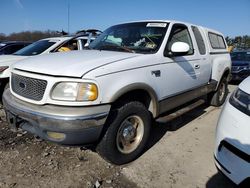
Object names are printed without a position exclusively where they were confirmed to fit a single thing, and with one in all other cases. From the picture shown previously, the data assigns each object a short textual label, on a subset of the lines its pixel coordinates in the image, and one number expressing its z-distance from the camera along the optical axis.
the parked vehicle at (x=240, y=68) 7.66
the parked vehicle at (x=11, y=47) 7.42
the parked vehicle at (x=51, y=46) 4.35
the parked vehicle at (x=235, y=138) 1.75
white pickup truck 2.12
